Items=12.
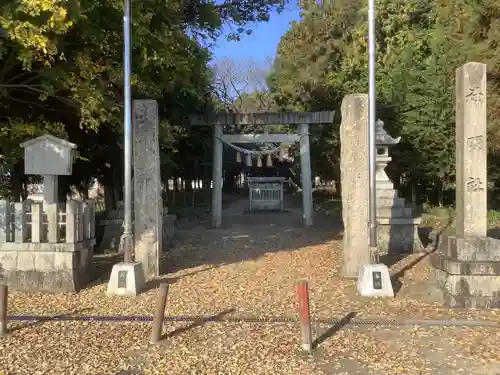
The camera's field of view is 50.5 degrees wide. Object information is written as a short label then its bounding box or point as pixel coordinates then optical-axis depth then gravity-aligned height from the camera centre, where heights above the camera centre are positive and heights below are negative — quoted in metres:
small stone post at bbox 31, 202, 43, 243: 8.73 -0.69
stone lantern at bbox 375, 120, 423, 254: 12.33 -1.06
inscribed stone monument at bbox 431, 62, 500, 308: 7.42 -0.56
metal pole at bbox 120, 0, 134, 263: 8.62 +0.52
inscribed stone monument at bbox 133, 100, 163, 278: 9.71 +0.02
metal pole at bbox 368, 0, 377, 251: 8.34 +0.93
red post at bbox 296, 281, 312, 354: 5.72 -1.49
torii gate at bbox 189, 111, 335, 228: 18.11 +1.62
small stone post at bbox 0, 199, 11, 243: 8.79 -0.61
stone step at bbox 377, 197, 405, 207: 12.42 -0.53
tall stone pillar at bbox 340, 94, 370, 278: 9.20 -0.04
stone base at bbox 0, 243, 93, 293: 8.71 -1.44
